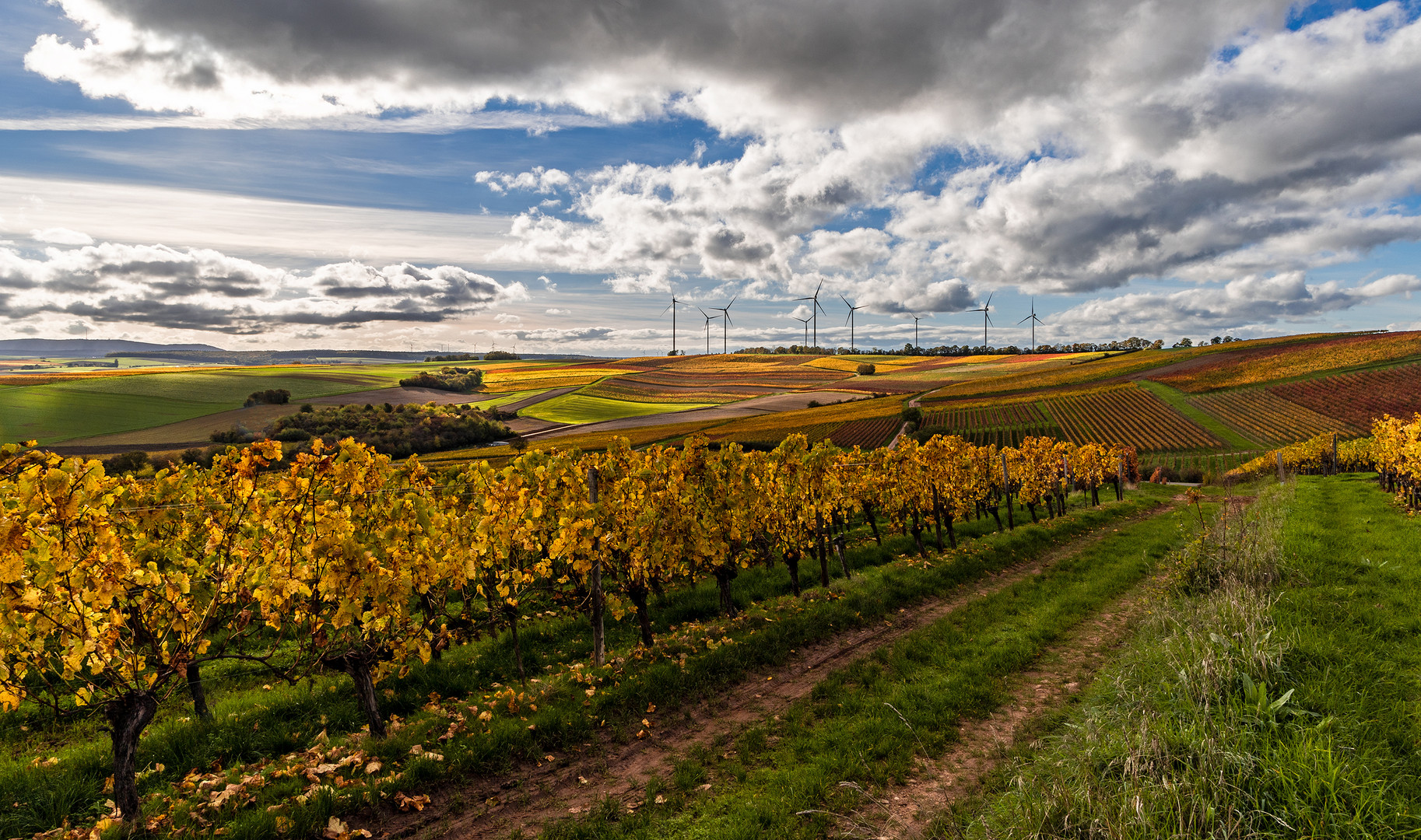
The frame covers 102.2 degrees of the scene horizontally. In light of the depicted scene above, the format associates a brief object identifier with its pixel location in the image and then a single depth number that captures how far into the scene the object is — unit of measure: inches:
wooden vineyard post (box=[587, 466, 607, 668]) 417.7
